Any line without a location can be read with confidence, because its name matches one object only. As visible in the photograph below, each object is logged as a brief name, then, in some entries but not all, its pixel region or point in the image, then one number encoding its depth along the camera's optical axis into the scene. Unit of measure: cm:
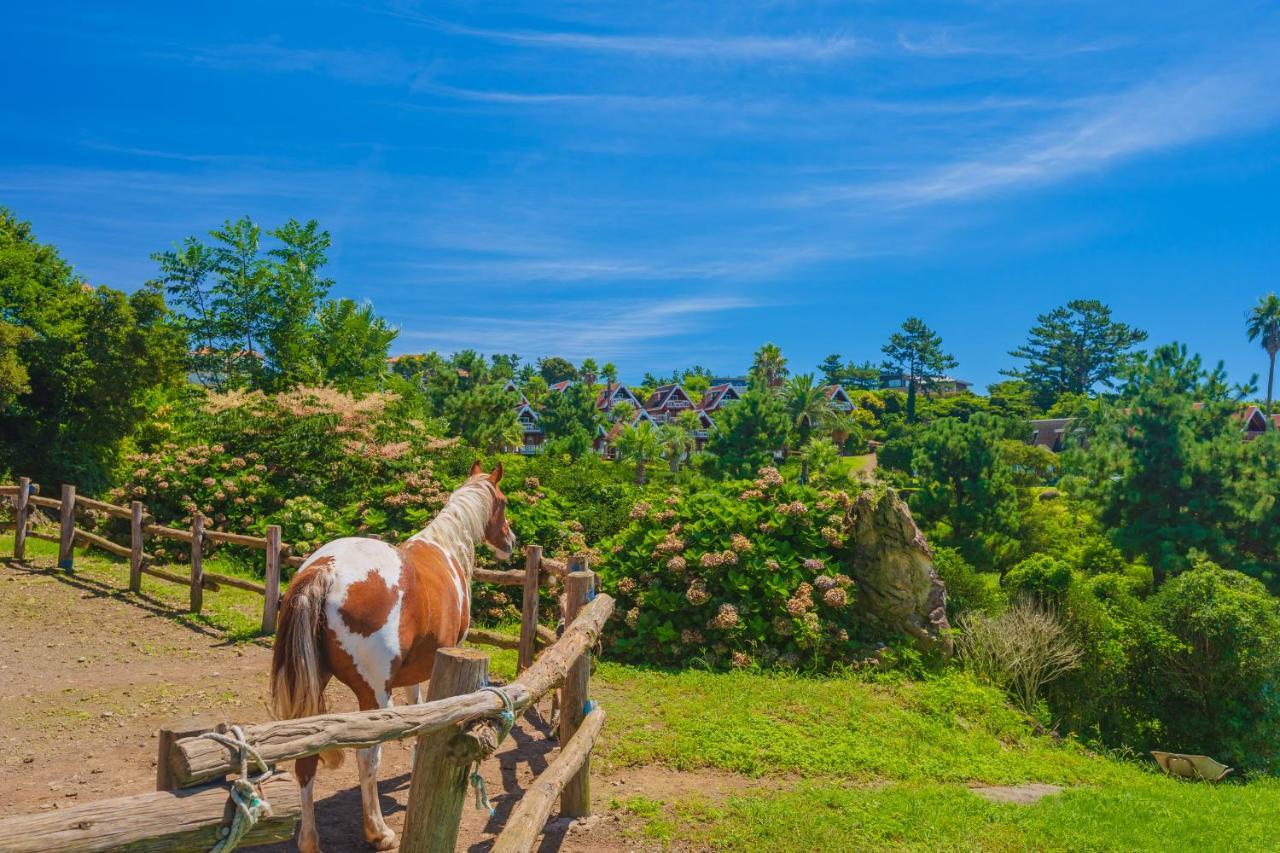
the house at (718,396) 8206
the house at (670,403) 8744
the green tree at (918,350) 9000
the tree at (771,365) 7950
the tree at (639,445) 5191
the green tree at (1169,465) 2378
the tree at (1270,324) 6556
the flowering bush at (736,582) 1022
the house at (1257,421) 5516
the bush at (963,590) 1215
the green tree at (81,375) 2200
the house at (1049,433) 6920
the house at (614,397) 8295
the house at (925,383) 9312
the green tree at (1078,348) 8044
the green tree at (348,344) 2744
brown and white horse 454
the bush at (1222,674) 1194
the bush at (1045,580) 1247
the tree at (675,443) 5591
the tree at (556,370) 10312
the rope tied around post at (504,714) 343
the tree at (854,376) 9569
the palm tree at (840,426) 6105
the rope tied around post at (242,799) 237
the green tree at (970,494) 2570
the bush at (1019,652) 1070
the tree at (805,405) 5756
